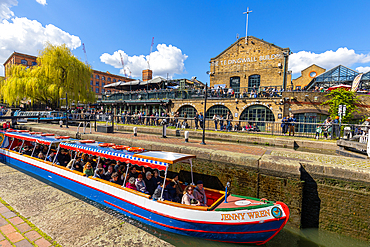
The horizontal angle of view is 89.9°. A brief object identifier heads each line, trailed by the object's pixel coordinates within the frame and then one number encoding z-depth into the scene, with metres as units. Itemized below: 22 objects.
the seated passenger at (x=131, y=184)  6.52
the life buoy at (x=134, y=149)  7.28
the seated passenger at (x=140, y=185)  6.39
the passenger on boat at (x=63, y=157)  9.55
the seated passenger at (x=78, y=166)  8.34
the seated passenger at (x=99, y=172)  7.38
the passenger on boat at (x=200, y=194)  5.91
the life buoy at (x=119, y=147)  7.80
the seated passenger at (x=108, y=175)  7.38
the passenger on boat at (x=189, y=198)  5.70
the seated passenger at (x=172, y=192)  6.22
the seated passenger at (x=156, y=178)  6.74
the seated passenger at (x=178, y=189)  6.40
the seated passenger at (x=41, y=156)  9.95
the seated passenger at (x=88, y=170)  7.74
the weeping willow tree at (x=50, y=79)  27.41
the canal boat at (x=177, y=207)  4.86
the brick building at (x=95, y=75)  59.25
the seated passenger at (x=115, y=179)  6.98
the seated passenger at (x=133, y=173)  6.94
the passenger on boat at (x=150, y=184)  6.57
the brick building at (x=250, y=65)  23.81
